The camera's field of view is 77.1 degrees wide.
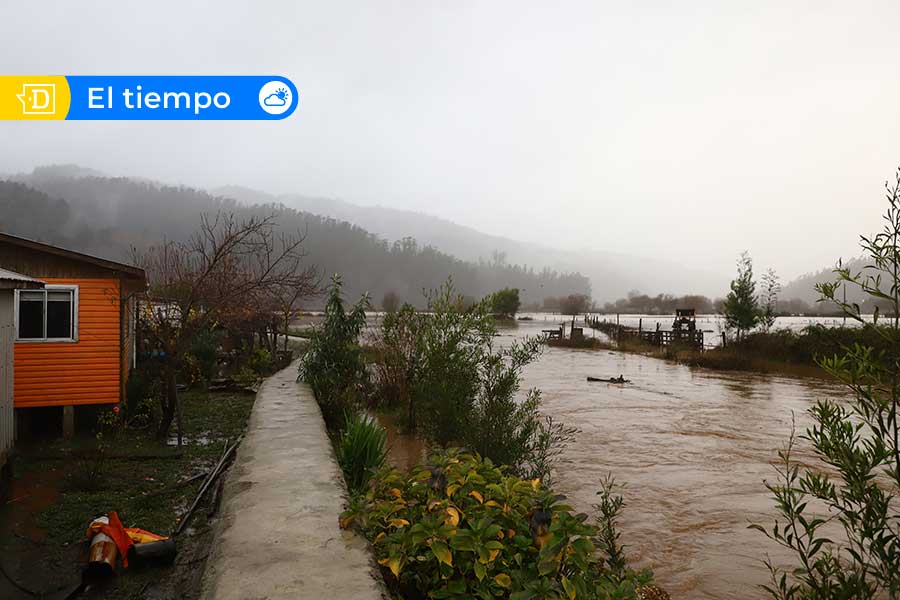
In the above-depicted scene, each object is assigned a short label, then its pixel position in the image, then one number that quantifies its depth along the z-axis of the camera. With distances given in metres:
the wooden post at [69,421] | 10.51
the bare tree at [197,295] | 9.68
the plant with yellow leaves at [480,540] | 2.62
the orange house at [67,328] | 10.32
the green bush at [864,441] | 2.55
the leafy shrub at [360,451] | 5.61
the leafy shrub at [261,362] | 17.88
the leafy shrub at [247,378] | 15.69
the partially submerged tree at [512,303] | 55.38
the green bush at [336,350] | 10.05
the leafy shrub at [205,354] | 16.03
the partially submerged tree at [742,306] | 29.55
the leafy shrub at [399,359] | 10.98
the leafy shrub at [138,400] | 11.22
